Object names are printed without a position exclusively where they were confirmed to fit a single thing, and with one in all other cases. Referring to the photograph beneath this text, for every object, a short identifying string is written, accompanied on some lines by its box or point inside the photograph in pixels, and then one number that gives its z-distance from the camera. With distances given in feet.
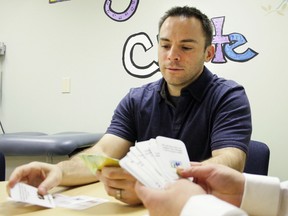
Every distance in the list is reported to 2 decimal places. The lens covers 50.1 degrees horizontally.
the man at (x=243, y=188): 2.49
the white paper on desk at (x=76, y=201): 3.03
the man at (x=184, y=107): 3.98
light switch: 9.42
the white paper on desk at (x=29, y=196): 2.91
